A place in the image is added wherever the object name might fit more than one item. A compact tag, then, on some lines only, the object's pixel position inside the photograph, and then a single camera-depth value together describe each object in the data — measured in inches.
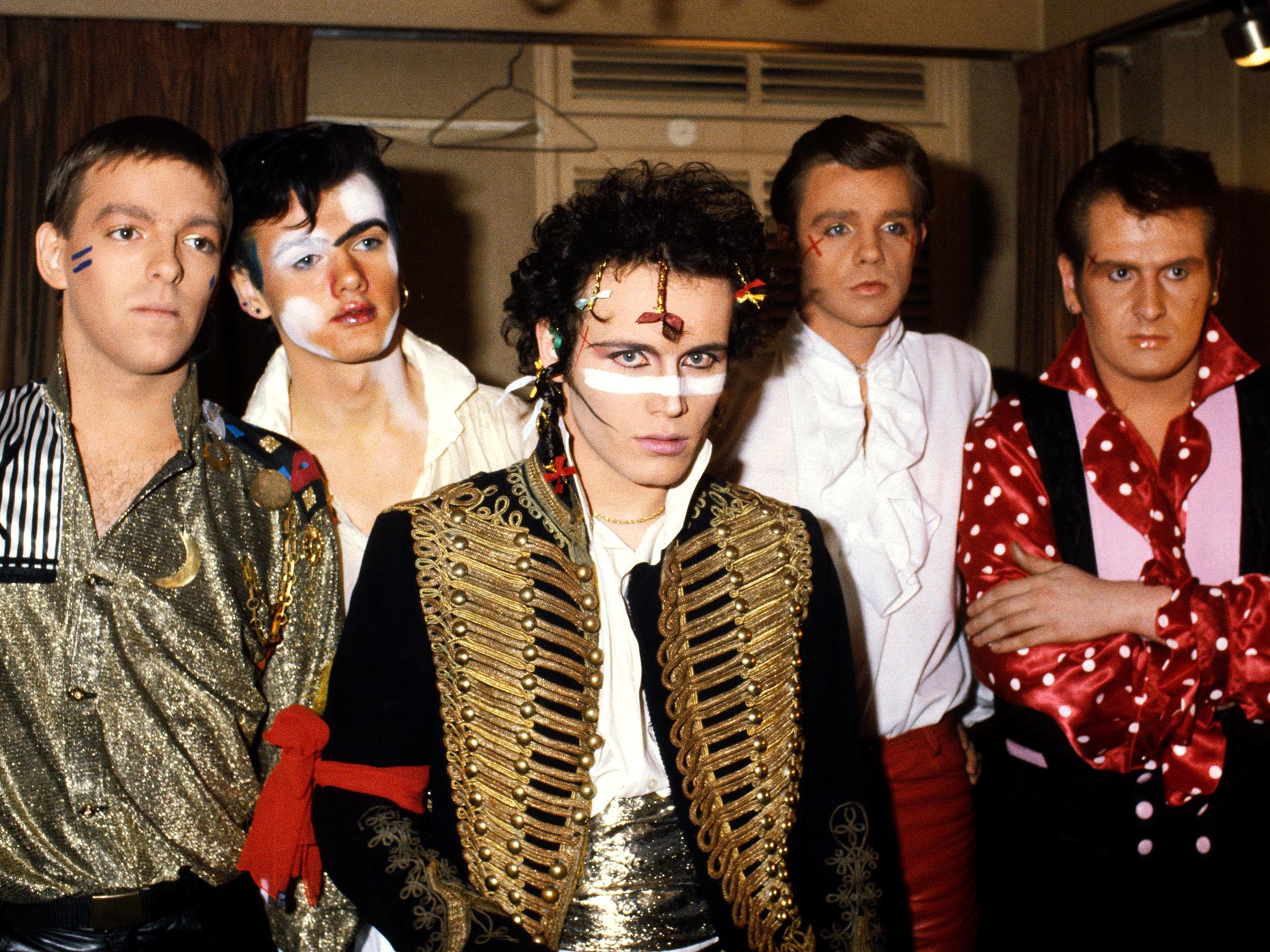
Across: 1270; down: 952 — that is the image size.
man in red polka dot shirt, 79.5
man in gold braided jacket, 62.7
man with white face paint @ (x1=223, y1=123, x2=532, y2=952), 83.9
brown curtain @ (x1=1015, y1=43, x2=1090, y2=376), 167.5
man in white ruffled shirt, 92.0
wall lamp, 116.3
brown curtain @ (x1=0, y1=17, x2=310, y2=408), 143.7
